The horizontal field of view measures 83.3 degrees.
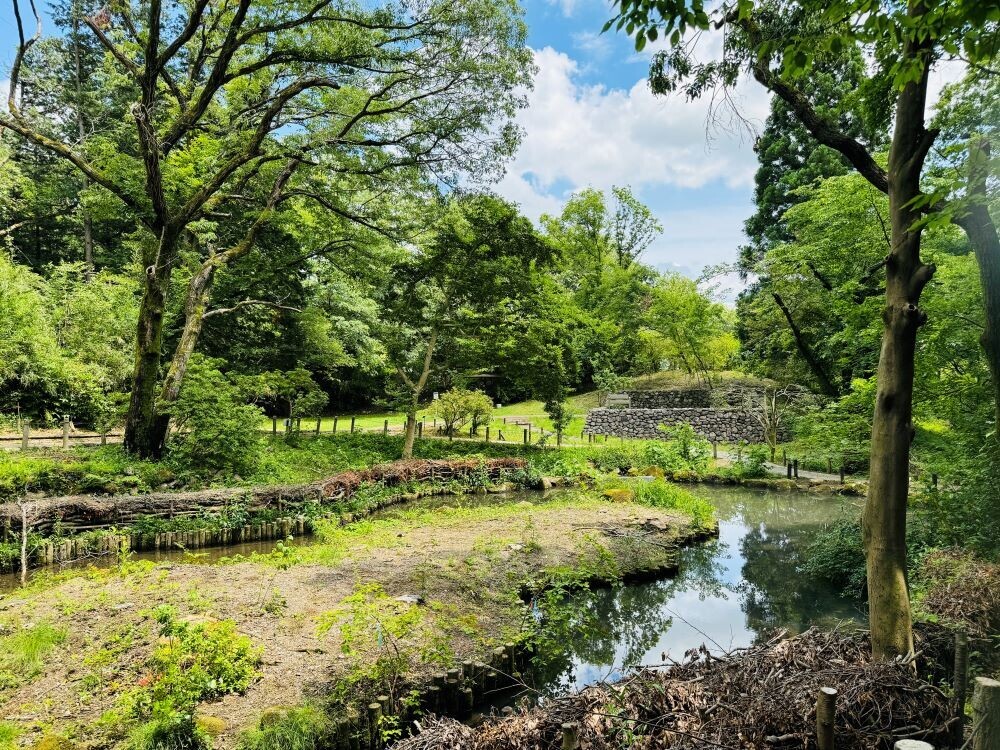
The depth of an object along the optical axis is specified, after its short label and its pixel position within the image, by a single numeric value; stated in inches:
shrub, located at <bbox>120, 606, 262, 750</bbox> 149.6
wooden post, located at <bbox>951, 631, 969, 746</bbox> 143.0
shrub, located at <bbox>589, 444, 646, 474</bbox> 763.4
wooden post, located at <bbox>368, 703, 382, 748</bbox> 168.1
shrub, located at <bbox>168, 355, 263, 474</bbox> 512.4
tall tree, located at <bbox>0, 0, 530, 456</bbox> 478.0
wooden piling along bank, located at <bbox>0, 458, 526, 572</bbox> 342.6
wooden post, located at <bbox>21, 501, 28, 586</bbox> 298.5
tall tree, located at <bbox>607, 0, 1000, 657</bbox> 140.0
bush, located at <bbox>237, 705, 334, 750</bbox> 153.6
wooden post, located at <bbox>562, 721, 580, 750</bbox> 114.3
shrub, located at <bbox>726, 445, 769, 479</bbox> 703.7
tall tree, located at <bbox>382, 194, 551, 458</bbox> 742.5
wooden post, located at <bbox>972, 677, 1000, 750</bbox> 100.9
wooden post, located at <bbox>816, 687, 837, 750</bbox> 115.6
